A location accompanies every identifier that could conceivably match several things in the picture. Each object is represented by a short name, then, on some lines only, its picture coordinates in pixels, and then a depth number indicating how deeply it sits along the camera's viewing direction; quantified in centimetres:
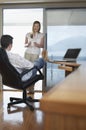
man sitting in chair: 321
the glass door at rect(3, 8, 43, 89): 503
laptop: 369
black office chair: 307
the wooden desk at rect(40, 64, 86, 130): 47
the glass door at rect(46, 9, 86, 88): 482
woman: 441
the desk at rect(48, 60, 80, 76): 308
